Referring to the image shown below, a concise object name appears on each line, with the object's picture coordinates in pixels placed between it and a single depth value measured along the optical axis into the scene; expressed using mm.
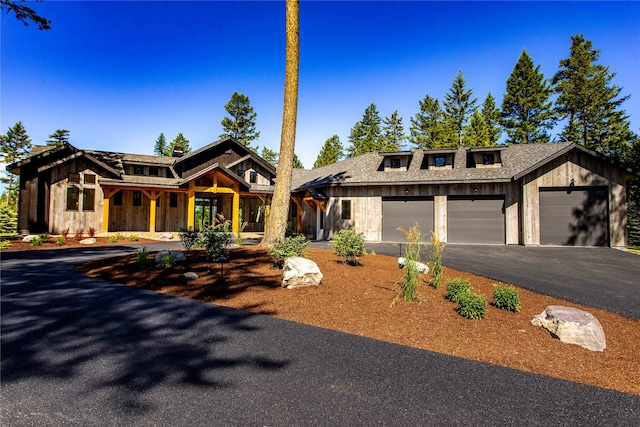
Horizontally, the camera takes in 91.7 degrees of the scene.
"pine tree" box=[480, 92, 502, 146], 34875
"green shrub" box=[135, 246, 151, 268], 7328
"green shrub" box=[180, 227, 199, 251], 8698
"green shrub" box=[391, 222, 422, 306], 5084
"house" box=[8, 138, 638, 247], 15391
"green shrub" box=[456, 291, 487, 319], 4562
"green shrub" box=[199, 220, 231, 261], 7742
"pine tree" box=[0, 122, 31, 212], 42188
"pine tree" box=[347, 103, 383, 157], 45344
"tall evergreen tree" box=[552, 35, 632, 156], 30391
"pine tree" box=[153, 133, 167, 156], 55562
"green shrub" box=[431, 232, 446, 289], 6025
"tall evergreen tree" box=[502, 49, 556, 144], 32750
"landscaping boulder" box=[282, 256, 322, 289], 5844
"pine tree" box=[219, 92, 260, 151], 43750
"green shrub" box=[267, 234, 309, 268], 7010
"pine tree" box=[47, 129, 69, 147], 41812
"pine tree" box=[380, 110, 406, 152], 43812
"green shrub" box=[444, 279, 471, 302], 5164
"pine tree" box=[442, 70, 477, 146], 39594
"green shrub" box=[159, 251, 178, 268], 7230
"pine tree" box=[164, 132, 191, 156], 47781
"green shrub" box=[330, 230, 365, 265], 7859
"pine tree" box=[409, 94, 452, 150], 38875
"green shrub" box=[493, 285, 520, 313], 4957
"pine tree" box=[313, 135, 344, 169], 44156
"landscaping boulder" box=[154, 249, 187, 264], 7422
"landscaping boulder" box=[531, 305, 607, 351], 3732
